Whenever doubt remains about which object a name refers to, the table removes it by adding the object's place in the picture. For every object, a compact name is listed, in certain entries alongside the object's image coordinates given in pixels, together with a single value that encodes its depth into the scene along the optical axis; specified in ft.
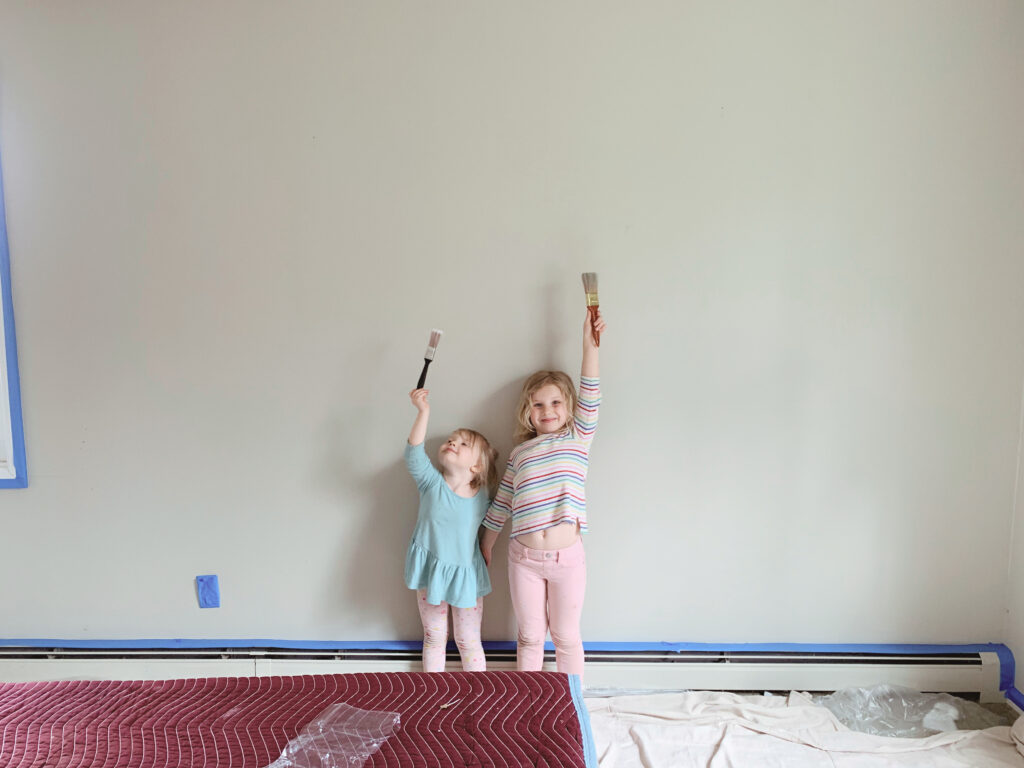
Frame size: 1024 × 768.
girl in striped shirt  6.04
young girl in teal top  6.22
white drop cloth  5.58
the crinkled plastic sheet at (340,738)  4.04
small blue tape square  6.79
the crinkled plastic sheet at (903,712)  6.06
